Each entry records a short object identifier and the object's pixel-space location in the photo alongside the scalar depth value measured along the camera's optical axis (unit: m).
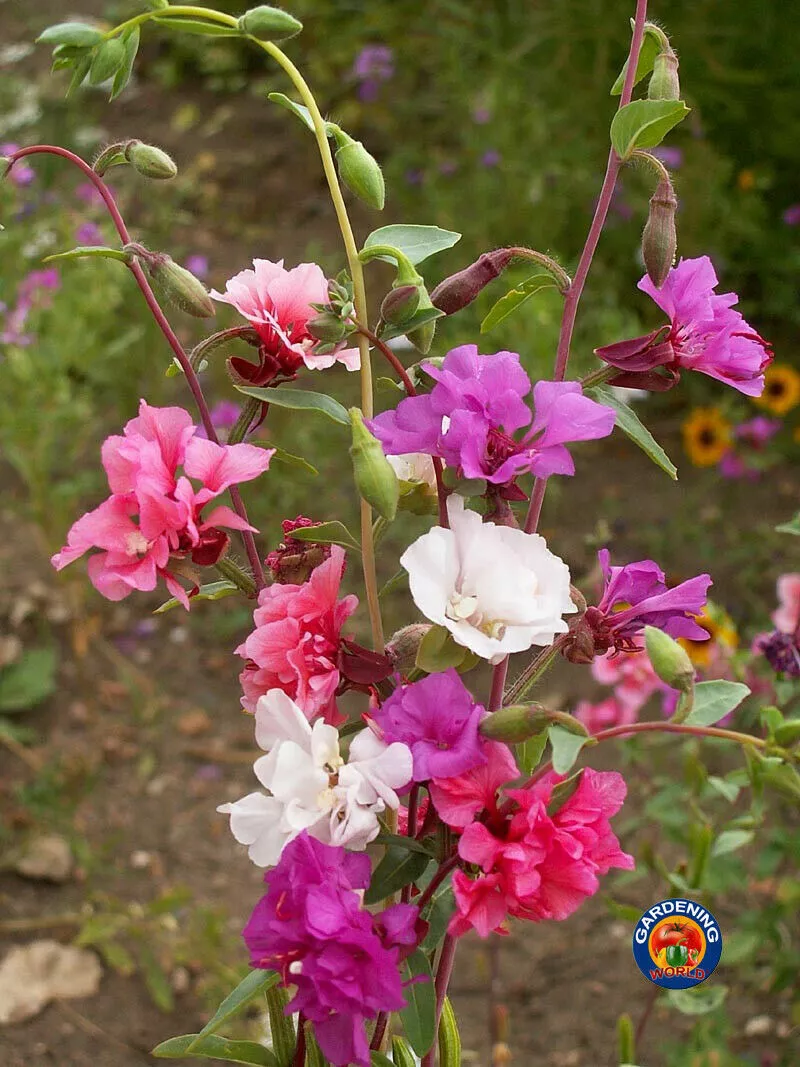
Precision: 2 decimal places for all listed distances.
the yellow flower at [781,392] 2.01
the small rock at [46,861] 1.52
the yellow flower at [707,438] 2.00
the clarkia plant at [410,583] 0.48
